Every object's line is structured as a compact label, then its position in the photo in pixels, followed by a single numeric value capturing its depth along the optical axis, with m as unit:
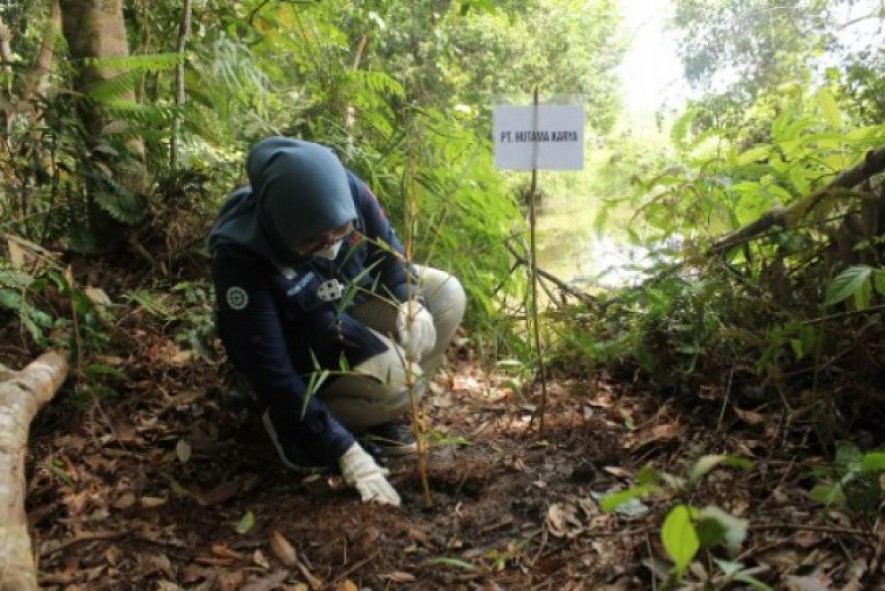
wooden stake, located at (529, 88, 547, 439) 2.13
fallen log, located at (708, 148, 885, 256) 1.80
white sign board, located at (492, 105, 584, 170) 2.09
